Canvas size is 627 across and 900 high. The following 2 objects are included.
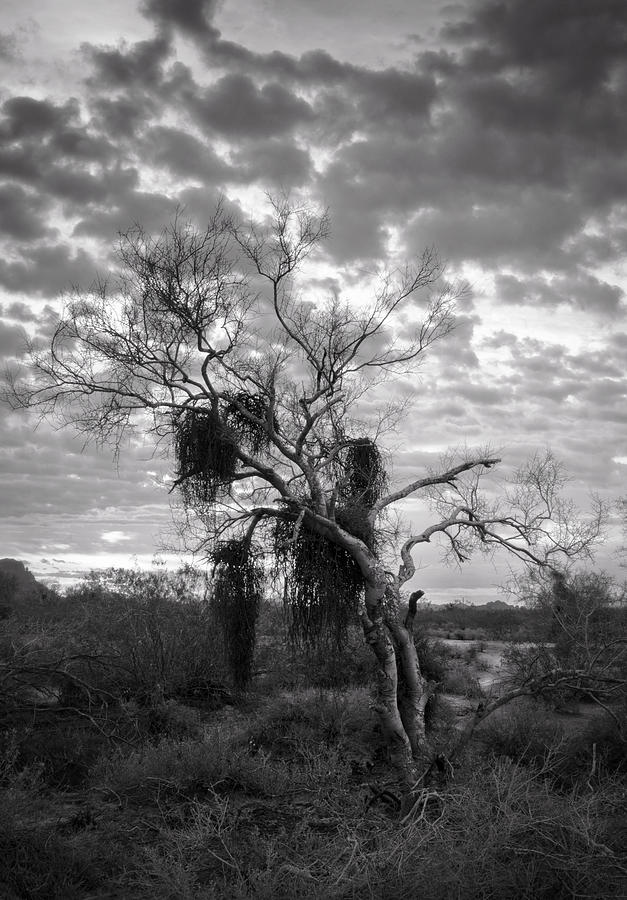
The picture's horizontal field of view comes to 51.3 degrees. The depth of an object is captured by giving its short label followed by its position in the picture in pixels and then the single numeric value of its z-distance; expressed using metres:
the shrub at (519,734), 13.23
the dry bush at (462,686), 18.84
